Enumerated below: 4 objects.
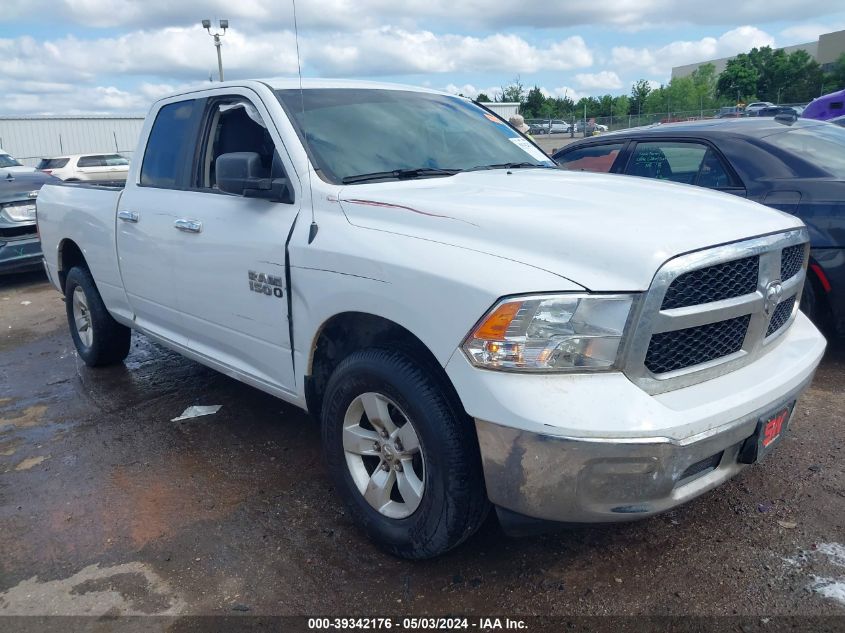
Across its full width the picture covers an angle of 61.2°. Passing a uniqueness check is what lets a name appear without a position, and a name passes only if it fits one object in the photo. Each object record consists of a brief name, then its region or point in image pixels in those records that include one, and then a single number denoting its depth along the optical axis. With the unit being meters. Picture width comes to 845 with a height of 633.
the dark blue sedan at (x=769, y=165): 4.50
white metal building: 33.69
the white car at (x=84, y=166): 21.00
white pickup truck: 2.25
